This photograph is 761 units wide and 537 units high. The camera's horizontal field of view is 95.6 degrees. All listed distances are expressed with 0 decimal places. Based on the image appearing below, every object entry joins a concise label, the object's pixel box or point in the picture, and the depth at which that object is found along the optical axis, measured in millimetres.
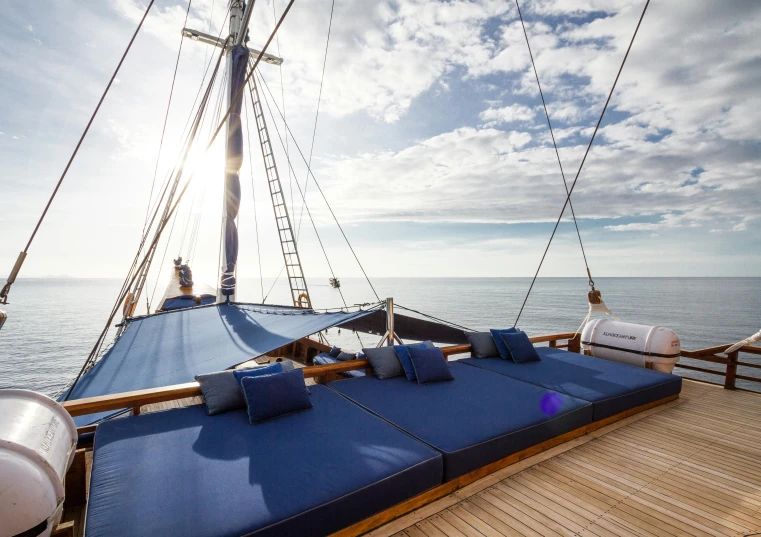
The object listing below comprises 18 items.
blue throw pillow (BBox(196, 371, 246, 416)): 2852
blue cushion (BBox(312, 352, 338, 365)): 4365
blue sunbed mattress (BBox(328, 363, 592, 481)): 2484
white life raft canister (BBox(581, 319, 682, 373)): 4727
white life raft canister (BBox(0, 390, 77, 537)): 1309
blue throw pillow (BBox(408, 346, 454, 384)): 3718
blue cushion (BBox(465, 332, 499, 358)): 4809
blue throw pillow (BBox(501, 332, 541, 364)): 4605
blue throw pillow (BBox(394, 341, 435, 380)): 3819
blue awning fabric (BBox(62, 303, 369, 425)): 3324
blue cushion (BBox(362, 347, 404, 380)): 3846
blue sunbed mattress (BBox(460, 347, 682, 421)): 3496
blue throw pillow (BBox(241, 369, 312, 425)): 2734
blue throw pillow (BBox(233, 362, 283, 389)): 3023
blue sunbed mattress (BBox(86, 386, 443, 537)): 1633
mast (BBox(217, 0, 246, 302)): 6258
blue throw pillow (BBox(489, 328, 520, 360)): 4743
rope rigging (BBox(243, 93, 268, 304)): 9960
